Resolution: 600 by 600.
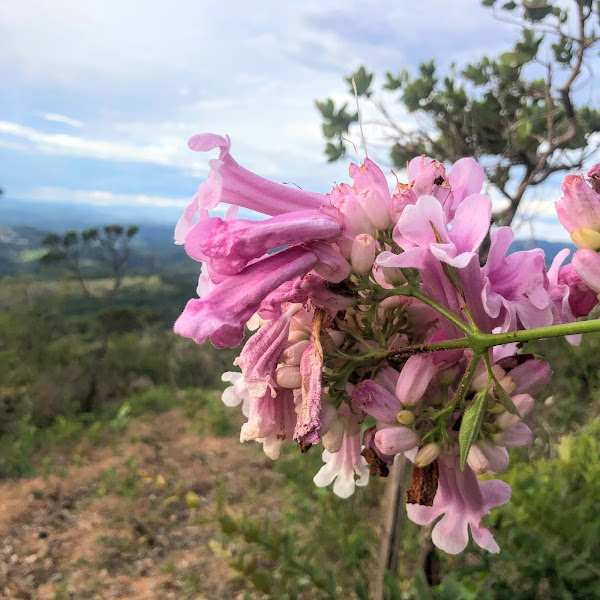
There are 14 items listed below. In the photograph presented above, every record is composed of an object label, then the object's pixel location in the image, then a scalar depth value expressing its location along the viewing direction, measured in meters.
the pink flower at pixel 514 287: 0.16
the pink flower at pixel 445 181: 0.18
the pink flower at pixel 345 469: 0.22
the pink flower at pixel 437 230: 0.15
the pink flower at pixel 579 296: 0.18
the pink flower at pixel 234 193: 0.16
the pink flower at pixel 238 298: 0.15
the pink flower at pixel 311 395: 0.16
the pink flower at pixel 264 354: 0.17
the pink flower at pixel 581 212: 0.16
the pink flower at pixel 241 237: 0.16
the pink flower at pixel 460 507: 0.19
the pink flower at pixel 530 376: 0.18
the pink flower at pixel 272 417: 0.18
